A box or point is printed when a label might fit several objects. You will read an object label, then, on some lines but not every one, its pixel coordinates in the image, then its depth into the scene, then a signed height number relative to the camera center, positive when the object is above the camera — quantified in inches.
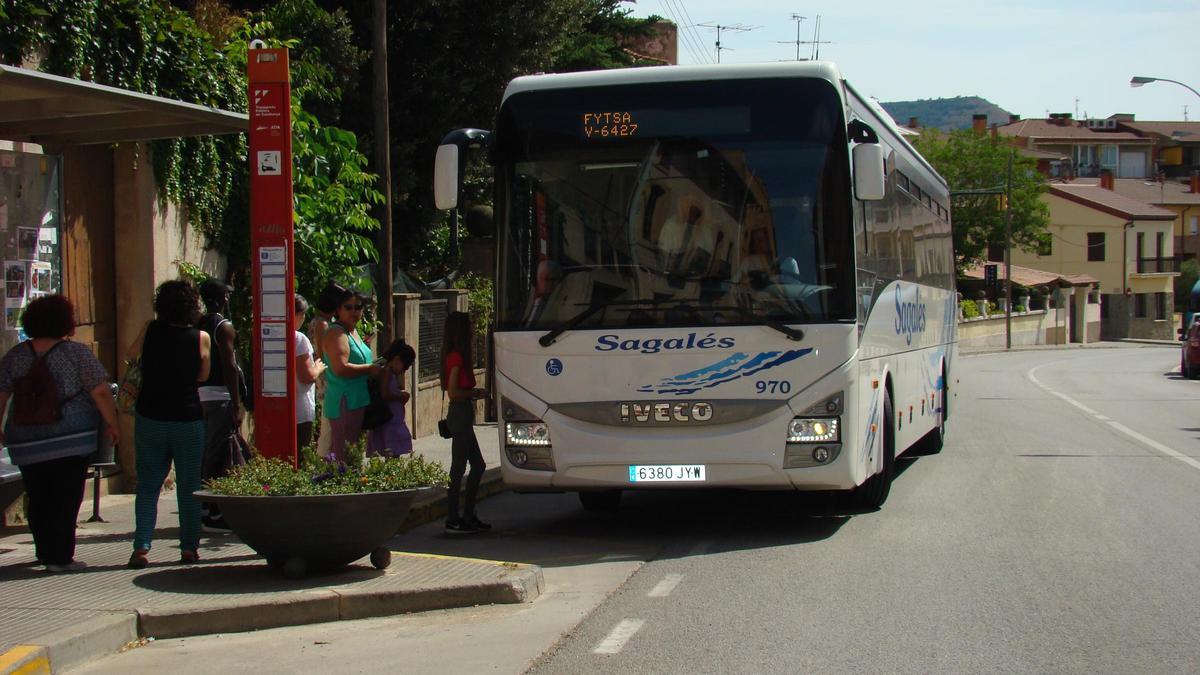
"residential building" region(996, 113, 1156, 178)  4328.2 +388.5
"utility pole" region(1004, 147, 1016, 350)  2682.1 +21.8
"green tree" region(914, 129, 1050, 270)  2994.6 +166.4
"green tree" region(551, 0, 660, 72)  1227.2 +221.4
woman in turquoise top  408.8 -32.5
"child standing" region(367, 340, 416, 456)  416.8 -48.5
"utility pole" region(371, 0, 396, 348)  613.0 +58.4
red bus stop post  348.5 +6.4
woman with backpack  313.1 -32.5
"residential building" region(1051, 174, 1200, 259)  4072.3 +200.0
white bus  368.8 -1.6
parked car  1488.7 -96.9
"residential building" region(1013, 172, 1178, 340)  3622.0 +35.7
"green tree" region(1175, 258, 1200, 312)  3737.7 -38.4
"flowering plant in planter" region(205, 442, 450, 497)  309.0 -47.2
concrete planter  303.9 -56.8
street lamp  1457.9 +200.0
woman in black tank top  324.8 -30.9
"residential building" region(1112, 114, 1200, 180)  4382.4 +381.2
